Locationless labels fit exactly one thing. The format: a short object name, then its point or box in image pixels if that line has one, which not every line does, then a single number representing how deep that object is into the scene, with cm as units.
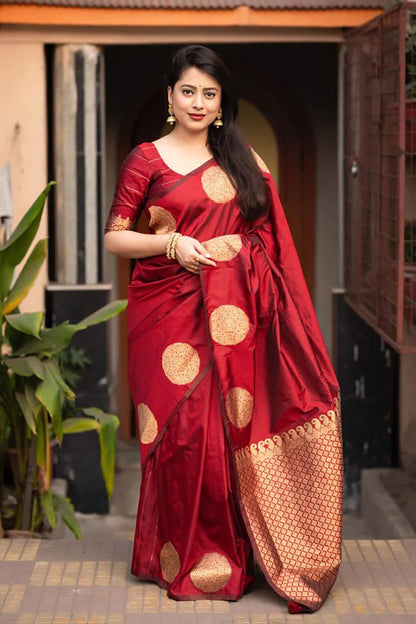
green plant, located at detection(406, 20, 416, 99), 522
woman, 394
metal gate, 512
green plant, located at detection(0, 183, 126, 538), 496
